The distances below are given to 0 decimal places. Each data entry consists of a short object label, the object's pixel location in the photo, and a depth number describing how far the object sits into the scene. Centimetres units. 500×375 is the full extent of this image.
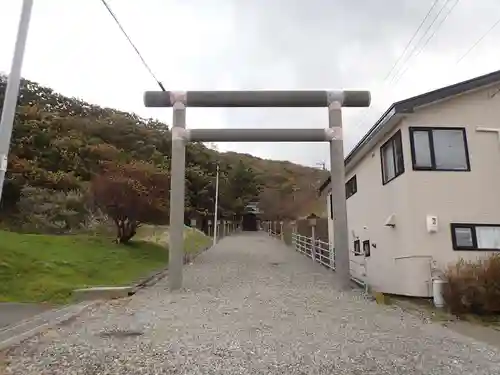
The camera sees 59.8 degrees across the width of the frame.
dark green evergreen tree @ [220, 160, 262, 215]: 5512
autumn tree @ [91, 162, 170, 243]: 1625
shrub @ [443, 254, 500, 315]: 824
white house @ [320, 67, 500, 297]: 1008
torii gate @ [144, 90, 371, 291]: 1152
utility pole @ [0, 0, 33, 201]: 516
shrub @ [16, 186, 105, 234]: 1861
